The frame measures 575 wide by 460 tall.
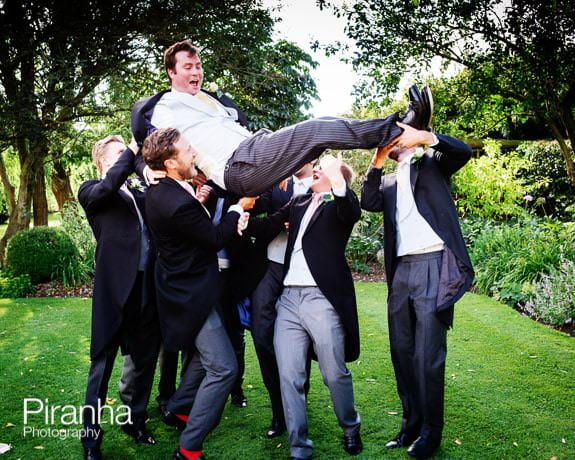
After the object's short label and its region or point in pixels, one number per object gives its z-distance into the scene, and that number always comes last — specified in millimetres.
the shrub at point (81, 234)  10133
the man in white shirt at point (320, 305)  3289
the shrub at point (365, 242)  10359
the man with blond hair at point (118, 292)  3396
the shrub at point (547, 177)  12609
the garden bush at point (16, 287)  8984
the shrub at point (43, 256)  9414
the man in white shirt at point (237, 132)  2922
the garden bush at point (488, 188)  11398
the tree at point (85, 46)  9750
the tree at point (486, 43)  7223
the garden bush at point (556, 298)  6508
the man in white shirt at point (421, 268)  3207
